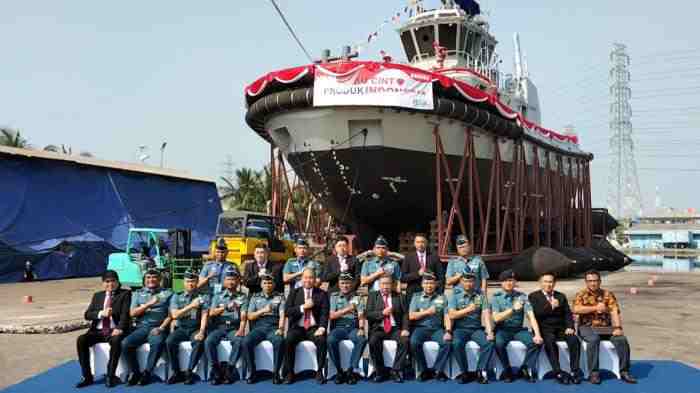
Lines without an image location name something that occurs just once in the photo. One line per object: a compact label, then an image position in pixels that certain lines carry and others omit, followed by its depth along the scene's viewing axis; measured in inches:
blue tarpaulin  869.8
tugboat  619.5
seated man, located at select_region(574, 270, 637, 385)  238.2
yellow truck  565.3
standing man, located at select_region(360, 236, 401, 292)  276.4
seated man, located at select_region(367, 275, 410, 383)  243.4
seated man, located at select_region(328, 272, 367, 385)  244.5
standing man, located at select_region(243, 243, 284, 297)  295.9
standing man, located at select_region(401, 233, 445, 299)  285.9
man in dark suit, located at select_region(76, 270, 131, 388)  238.8
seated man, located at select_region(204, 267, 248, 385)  245.1
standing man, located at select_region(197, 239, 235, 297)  285.9
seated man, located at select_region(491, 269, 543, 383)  240.7
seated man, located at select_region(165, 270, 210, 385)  245.0
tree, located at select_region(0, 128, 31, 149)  1489.3
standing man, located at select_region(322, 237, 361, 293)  296.5
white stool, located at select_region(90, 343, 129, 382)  244.5
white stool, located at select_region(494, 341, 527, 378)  243.4
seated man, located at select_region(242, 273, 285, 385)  245.3
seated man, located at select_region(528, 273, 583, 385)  236.5
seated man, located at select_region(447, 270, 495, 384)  240.4
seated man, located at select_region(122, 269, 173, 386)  242.4
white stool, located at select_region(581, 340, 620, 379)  242.7
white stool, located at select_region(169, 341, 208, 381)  248.1
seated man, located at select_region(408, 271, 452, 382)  243.0
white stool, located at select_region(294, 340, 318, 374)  250.1
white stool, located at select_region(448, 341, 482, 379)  244.4
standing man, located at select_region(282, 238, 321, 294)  292.0
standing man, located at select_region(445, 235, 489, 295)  279.7
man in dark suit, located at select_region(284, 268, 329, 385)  245.3
